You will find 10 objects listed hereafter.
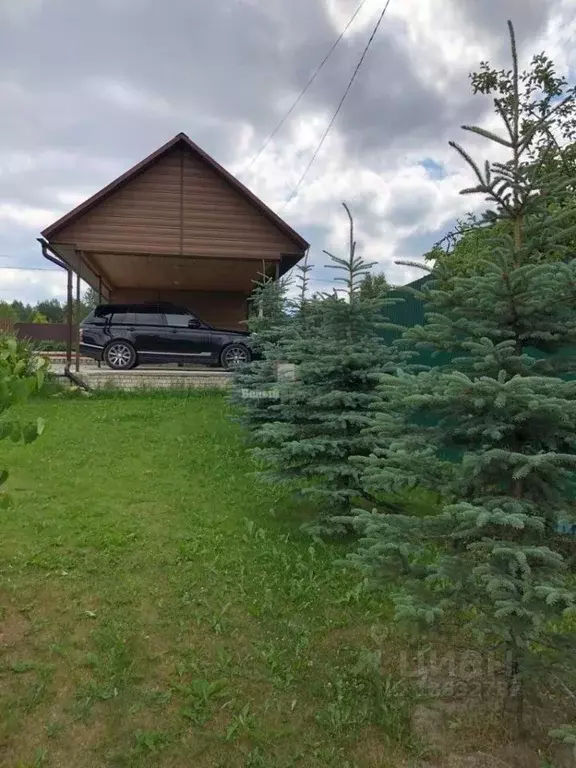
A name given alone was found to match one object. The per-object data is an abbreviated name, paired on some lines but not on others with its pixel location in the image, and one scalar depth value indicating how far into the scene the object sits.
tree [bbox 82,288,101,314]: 54.31
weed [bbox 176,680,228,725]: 2.46
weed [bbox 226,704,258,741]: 2.37
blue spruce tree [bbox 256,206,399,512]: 4.40
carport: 11.34
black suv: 11.91
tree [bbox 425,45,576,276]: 7.57
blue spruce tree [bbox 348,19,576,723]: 2.16
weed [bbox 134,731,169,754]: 2.28
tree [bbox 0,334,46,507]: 1.99
